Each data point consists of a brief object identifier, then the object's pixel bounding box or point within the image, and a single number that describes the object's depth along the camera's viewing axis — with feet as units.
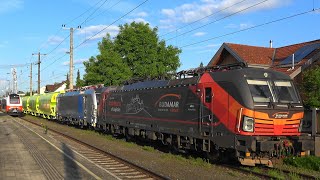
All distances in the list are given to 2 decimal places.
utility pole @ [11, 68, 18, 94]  319.86
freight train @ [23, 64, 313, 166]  36.86
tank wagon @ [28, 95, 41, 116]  167.12
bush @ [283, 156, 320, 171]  41.01
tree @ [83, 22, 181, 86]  124.98
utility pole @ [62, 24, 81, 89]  123.44
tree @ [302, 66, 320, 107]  56.43
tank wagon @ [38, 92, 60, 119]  133.59
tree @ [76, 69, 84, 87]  150.08
